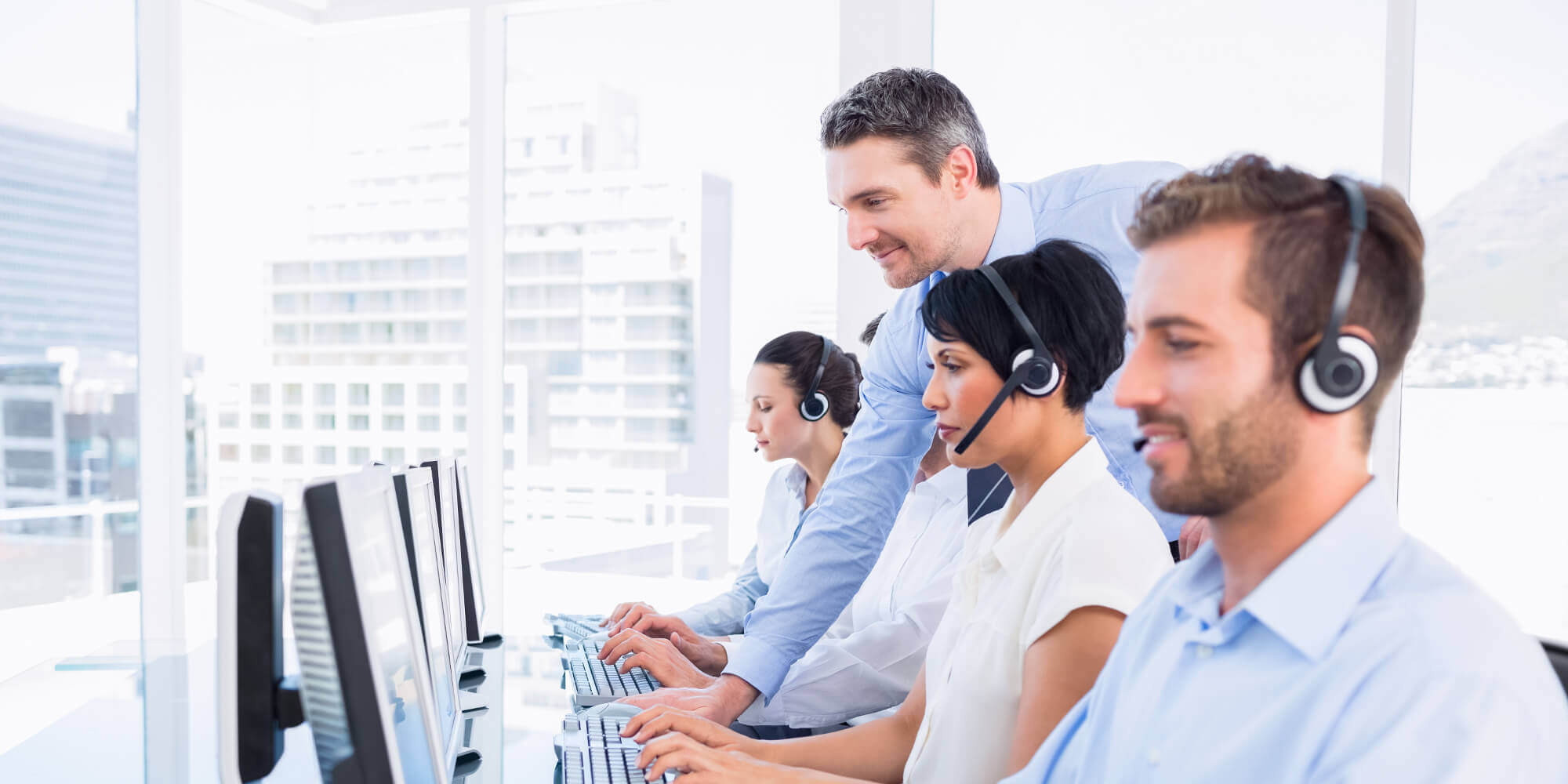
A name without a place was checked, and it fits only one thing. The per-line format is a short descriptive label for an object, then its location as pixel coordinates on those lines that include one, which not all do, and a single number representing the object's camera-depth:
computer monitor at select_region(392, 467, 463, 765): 1.28
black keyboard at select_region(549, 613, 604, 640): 2.15
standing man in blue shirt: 1.54
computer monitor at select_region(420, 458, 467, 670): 1.68
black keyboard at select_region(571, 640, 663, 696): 1.63
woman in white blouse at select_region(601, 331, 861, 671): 2.55
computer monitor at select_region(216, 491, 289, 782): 0.85
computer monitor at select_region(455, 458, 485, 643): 1.96
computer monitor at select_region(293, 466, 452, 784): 0.85
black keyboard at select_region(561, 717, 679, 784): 1.17
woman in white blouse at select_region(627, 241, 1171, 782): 1.01
